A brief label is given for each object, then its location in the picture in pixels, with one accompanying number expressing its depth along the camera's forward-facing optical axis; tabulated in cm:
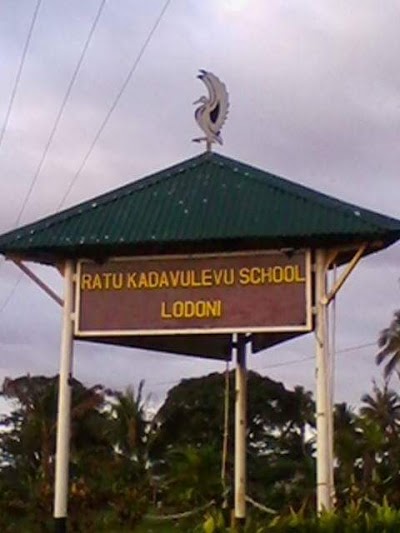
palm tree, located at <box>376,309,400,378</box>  5398
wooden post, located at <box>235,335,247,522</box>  1836
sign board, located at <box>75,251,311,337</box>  1541
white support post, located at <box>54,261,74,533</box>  1593
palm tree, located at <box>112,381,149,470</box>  5066
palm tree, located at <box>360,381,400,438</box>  5612
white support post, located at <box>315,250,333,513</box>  1505
